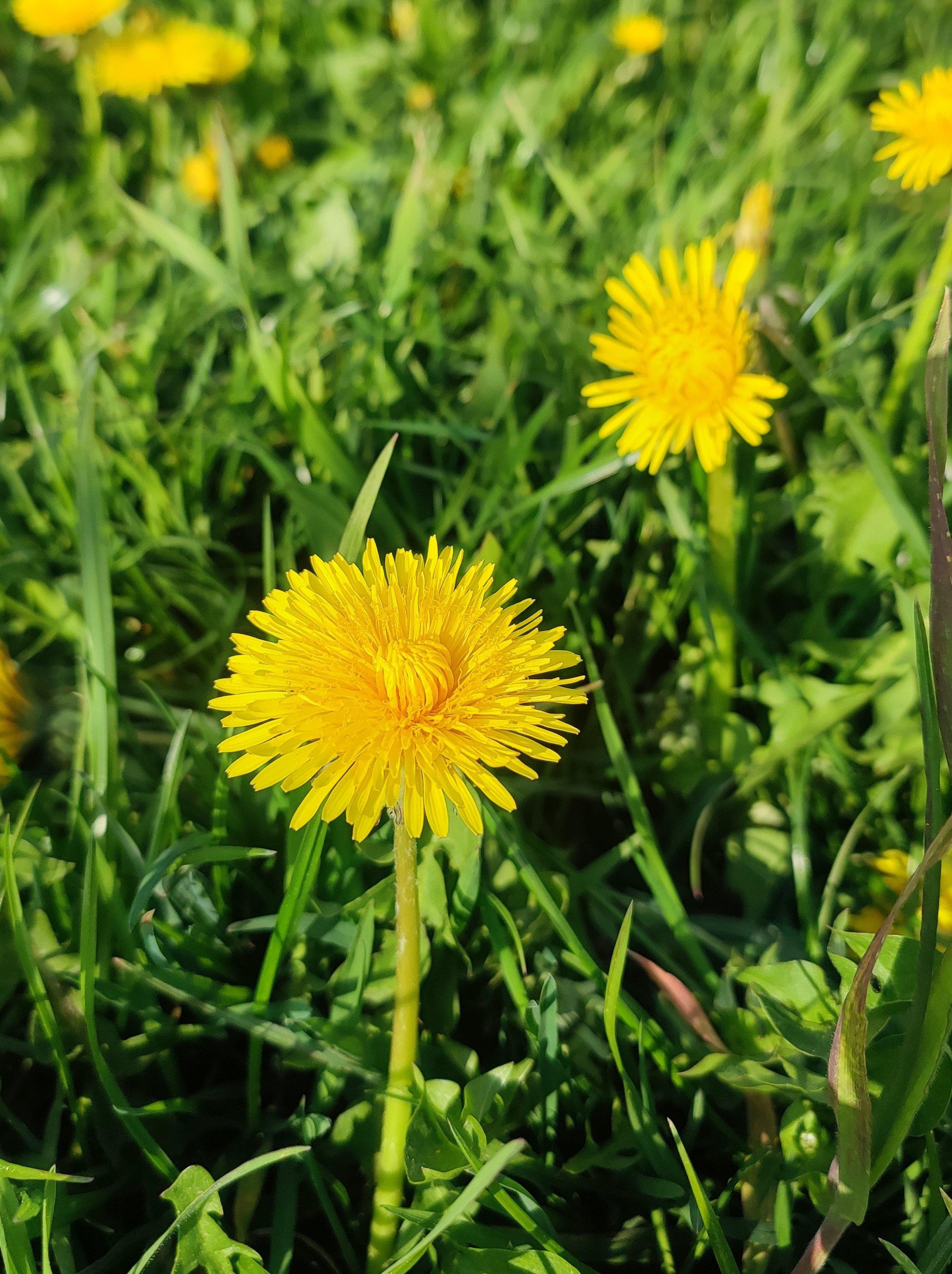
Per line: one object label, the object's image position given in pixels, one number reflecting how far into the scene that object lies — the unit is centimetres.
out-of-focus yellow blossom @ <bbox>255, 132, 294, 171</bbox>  30
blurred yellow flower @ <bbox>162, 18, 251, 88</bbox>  30
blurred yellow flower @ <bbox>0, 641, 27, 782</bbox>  16
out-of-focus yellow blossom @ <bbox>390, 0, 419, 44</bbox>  32
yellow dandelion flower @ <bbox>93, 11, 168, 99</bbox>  29
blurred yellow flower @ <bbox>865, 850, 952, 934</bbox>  15
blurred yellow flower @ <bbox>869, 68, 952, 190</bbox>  17
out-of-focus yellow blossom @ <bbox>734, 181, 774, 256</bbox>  20
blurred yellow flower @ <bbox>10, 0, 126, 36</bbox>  31
